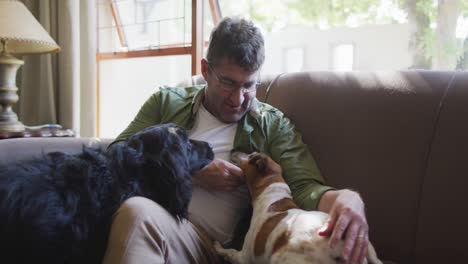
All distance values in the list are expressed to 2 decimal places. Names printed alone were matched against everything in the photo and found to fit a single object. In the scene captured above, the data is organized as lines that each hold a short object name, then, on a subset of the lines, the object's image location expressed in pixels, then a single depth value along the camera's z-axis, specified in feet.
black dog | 3.19
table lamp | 6.79
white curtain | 8.88
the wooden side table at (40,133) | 6.86
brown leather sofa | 4.39
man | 3.41
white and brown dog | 3.44
